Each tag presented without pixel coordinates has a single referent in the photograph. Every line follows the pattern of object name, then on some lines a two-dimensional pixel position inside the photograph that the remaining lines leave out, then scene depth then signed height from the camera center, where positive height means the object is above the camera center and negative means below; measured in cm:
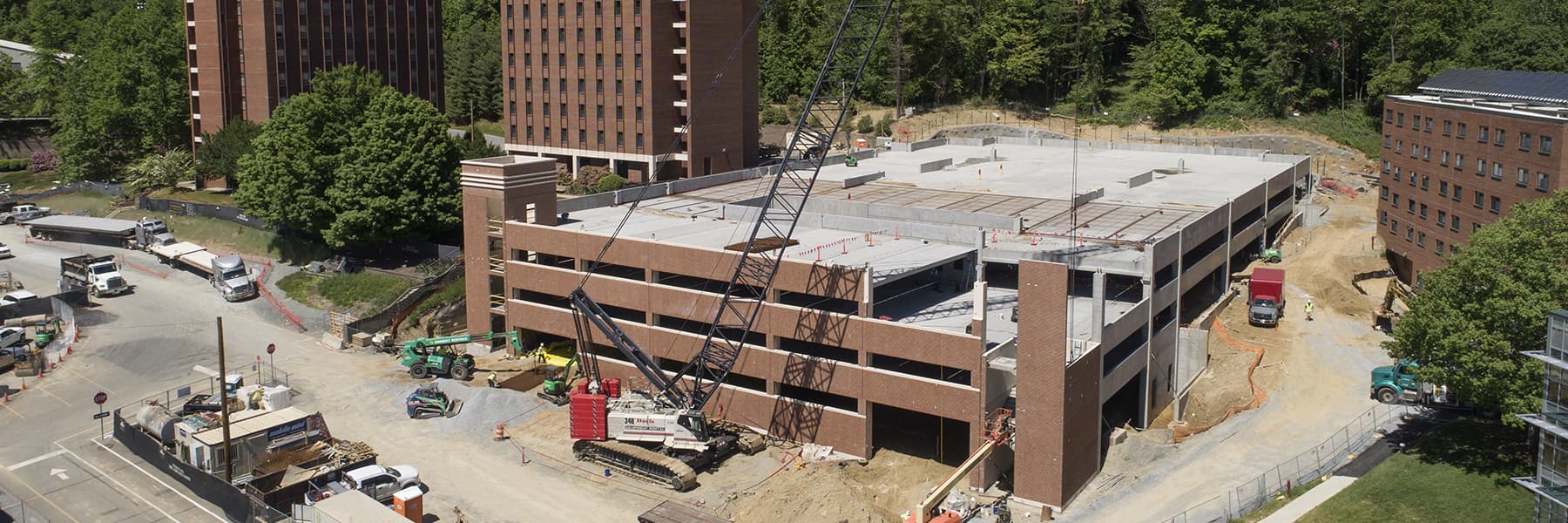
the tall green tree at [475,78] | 14338 +339
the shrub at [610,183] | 9838 -588
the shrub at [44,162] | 12912 -552
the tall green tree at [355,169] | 8056 -396
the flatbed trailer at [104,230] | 9438 -928
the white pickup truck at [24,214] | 10638 -888
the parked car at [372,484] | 4916 -1471
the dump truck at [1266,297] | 6688 -1031
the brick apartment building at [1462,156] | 6303 -264
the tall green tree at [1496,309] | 4444 -736
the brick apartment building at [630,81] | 10100 +220
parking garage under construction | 4969 -889
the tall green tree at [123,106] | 11588 +18
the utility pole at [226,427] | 4916 -1260
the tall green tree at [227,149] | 10150 -334
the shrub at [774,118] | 14200 -112
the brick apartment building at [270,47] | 10488 +519
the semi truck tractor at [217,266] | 8081 -1060
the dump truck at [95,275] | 8150 -1083
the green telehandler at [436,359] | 6506 -1302
